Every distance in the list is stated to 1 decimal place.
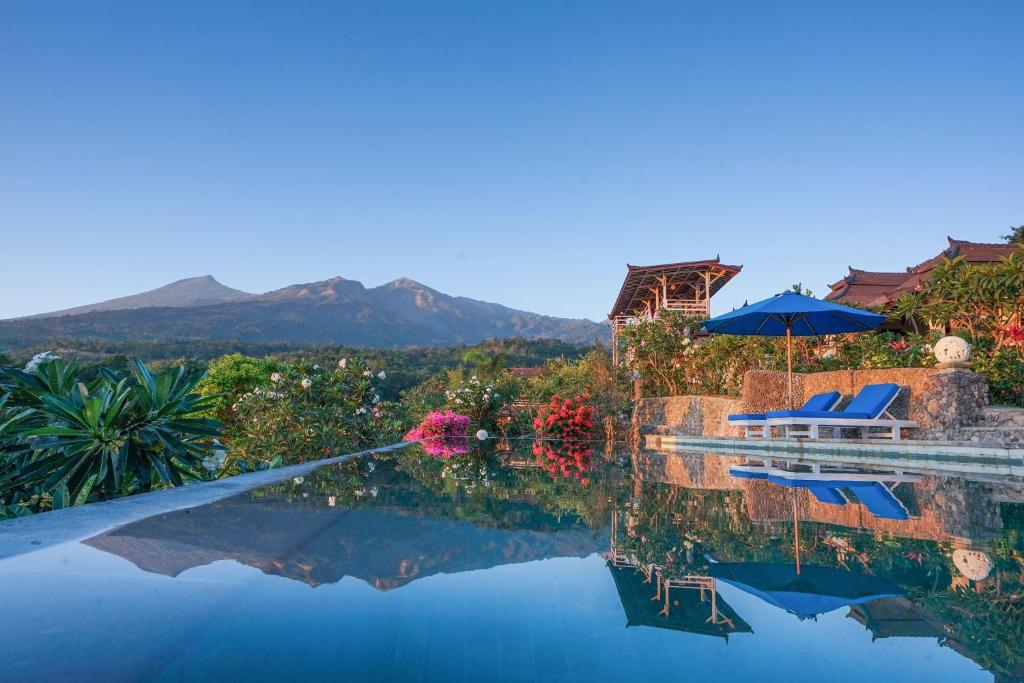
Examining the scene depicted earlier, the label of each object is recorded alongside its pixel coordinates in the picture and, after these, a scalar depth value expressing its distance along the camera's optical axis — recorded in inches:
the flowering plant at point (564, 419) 500.1
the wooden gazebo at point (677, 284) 915.4
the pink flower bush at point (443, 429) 482.0
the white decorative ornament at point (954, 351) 341.1
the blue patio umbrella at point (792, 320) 371.2
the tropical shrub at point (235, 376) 557.5
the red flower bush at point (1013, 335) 408.8
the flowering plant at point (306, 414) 318.0
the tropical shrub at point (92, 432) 150.3
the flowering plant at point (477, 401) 514.0
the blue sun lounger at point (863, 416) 340.8
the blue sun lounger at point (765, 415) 386.6
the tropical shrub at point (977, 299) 425.1
